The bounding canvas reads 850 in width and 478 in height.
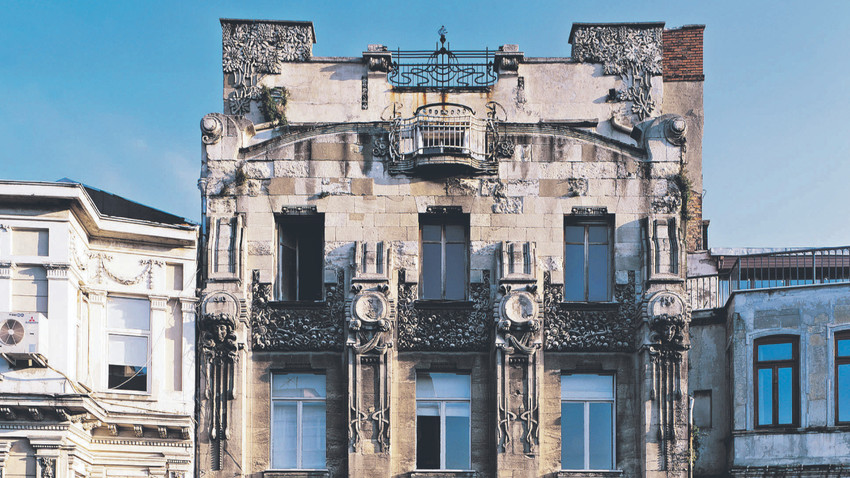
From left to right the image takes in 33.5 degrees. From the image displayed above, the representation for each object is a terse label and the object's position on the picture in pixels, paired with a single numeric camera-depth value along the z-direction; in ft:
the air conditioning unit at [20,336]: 102.27
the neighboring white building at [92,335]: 102.27
